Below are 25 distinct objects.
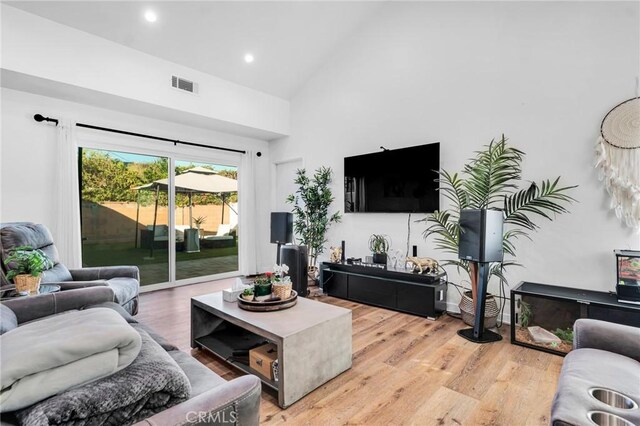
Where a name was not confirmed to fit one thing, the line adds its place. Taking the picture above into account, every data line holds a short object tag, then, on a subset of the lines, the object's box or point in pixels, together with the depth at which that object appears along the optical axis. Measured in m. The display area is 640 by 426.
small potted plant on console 3.86
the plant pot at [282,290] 2.30
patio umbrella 4.58
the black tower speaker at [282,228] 4.45
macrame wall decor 2.56
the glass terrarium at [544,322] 2.52
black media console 3.31
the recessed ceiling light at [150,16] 3.33
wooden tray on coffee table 2.15
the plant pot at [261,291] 2.34
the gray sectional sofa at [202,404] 0.81
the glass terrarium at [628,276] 2.37
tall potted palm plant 2.93
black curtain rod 3.47
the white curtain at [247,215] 5.37
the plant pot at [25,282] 2.06
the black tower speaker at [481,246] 2.63
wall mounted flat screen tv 3.68
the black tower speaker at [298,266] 4.04
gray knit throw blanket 0.76
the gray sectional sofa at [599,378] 1.09
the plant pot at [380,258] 3.84
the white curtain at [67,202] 3.51
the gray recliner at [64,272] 2.51
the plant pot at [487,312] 3.05
